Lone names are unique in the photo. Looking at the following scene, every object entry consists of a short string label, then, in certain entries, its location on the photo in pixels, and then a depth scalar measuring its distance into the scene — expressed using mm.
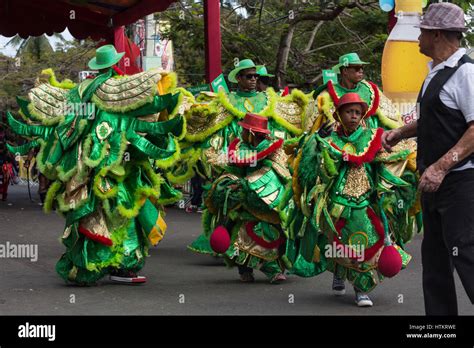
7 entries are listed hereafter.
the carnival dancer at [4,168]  17602
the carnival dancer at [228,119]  9422
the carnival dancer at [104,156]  7699
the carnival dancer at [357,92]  7969
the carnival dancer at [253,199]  8031
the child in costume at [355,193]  6852
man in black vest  4707
